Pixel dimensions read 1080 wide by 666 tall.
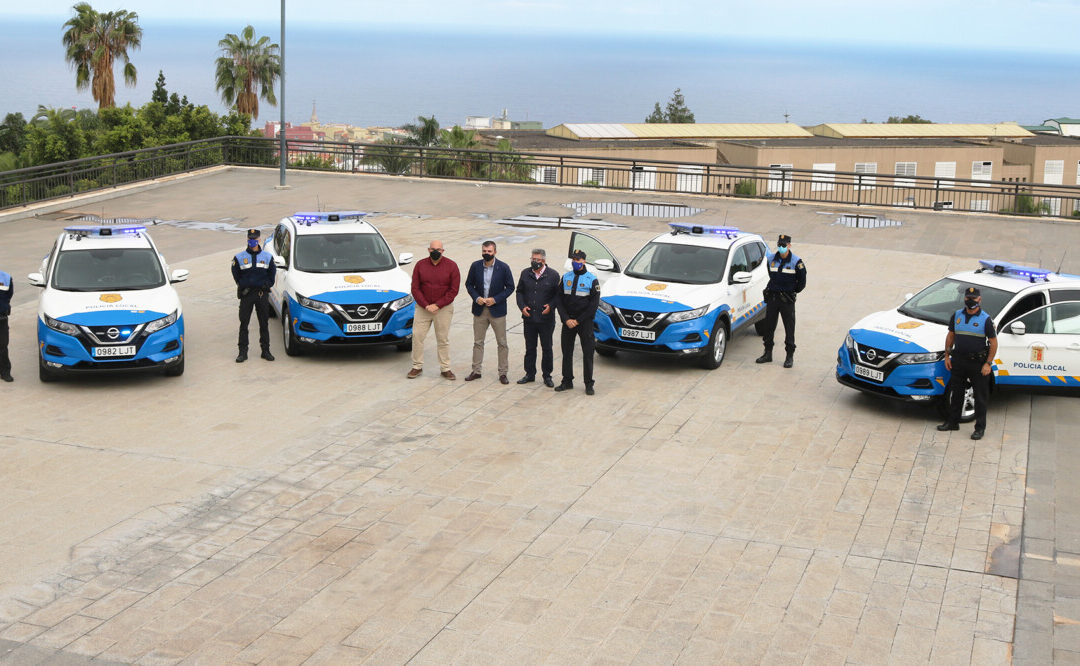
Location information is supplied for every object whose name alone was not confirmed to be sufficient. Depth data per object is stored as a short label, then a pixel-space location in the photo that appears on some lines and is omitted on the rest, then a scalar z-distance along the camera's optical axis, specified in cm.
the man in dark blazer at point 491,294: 1382
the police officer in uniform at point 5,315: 1341
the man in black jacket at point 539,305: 1349
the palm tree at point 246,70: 6350
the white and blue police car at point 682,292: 1428
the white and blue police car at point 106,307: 1310
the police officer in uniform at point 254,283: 1454
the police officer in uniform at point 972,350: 1188
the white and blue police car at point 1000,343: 1263
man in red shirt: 1402
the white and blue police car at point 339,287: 1443
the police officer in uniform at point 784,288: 1455
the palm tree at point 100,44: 6209
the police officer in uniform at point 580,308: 1334
